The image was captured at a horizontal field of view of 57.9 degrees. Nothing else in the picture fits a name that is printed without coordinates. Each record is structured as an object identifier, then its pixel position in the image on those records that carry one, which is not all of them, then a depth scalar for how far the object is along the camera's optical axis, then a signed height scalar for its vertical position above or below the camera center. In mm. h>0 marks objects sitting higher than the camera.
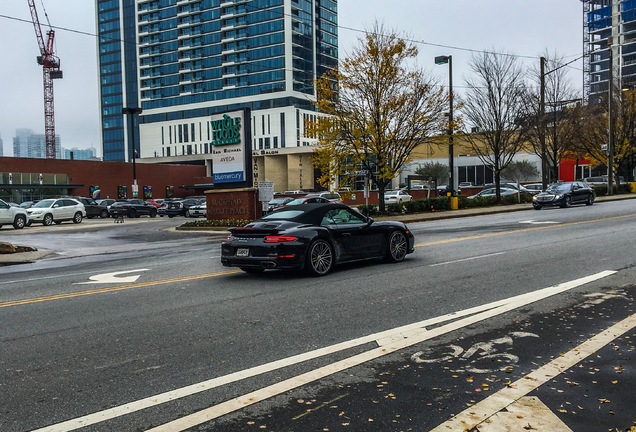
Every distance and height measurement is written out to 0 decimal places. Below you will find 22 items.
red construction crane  133000 +28052
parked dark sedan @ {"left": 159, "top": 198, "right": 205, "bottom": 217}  45344 -1303
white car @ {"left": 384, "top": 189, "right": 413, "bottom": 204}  46812 -711
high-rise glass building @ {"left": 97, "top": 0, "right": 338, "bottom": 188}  107938 +24429
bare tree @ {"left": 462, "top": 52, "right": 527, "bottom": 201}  35281 +4825
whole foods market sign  27812 +2145
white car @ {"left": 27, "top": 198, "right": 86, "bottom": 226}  34406 -1072
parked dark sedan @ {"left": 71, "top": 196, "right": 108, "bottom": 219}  46197 -1301
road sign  24344 -52
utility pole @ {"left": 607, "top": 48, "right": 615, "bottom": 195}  39172 +2654
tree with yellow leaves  28453 +4013
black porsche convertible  9953 -943
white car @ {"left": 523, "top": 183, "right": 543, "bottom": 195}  50738 -117
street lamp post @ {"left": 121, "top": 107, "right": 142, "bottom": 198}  48569 +6968
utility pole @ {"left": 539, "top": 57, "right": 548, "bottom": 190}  35094 +4256
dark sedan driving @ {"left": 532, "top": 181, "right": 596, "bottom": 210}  31078 -622
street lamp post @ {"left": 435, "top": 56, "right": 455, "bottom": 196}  29656 +4323
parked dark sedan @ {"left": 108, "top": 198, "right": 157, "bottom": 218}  45062 -1256
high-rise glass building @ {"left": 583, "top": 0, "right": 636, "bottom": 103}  141250 +38773
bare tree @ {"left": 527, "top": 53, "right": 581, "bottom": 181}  36469 +4685
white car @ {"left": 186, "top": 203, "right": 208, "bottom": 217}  40875 -1422
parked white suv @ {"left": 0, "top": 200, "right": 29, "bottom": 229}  29578 -1103
